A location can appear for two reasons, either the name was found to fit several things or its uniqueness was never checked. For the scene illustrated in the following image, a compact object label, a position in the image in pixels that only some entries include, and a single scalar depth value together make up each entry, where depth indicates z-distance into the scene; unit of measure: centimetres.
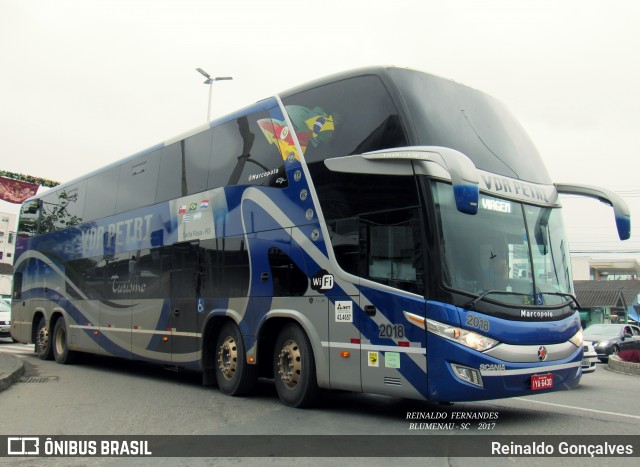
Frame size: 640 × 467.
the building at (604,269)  6084
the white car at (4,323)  2375
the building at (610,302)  4508
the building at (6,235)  8469
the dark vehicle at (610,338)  2273
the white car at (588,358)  1322
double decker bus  688
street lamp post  2358
